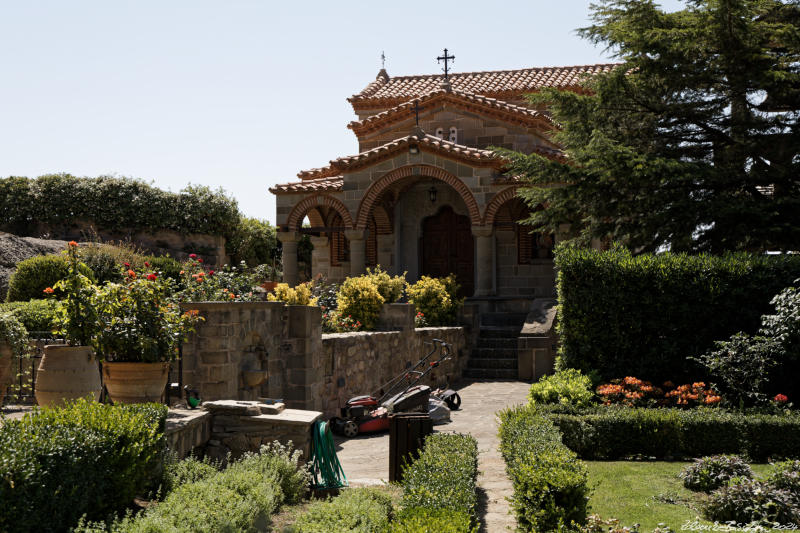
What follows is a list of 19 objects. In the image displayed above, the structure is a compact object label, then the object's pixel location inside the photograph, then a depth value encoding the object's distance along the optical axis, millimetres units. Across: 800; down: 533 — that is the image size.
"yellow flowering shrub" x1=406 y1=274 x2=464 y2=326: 18609
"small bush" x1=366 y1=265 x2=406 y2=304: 16344
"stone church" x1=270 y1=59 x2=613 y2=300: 20844
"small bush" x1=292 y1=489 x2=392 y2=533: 5000
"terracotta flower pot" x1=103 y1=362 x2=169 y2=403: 6973
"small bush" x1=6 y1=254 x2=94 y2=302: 16078
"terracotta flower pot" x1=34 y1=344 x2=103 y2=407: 6375
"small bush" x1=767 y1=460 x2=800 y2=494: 6961
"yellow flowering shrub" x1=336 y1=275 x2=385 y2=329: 15406
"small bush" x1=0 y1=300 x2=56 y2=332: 12586
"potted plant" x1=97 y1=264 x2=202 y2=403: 6855
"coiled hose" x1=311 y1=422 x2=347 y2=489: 7422
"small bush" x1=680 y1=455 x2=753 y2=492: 7797
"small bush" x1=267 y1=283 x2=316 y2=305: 13656
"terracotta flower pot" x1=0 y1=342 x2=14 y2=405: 9070
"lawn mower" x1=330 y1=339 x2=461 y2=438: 11625
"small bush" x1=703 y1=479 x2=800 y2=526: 6617
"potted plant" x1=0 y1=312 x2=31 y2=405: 9086
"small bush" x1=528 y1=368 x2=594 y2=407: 10836
